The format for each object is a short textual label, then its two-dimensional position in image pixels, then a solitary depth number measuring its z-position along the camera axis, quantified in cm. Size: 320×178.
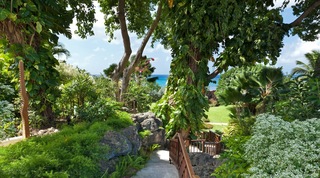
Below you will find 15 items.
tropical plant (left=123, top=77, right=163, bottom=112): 1078
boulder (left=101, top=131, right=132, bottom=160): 439
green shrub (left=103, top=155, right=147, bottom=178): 431
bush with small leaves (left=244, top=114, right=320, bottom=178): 275
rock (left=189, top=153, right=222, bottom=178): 606
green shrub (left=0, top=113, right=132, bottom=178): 300
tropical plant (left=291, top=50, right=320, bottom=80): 606
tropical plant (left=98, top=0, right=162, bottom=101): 948
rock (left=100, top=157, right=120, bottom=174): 414
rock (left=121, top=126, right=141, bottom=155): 512
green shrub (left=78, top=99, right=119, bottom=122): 553
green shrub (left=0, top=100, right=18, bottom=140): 304
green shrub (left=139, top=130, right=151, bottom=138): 598
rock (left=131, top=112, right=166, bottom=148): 647
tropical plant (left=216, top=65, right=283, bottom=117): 911
